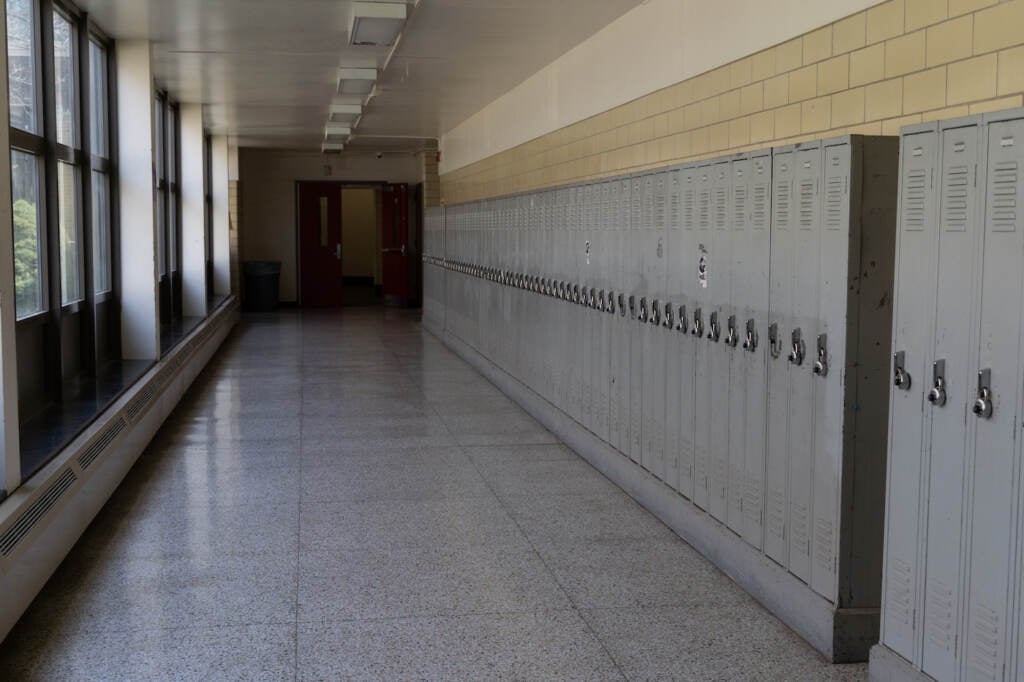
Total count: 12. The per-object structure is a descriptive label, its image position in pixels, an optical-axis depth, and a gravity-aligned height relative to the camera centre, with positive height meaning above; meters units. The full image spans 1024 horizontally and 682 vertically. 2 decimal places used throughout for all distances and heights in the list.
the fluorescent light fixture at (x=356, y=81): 9.49 +1.37
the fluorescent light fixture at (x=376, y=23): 6.68 +1.33
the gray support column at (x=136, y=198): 8.34 +0.29
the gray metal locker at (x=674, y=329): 5.15 -0.43
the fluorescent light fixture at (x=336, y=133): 14.72 +1.45
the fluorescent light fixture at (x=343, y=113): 12.37 +1.44
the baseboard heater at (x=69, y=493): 3.87 -1.10
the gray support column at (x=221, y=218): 16.66 +0.28
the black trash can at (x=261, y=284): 19.97 -0.85
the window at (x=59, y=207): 5.85 +0.18
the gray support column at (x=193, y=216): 12.81 +0.24
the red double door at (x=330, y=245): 21.33 -0.15
